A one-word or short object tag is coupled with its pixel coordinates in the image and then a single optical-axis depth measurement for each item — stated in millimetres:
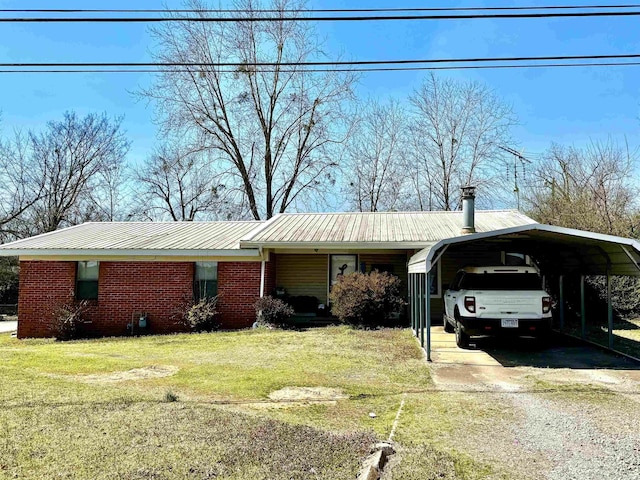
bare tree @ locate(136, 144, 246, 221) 33062
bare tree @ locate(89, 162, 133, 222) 35156
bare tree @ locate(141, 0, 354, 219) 28531
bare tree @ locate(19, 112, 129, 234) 32812
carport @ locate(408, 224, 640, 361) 9258
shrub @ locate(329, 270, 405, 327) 13844
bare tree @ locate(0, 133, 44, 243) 31688
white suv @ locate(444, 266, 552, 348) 9805
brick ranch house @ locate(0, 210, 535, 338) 15336
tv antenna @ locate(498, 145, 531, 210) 26641
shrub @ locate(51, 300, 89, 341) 14868
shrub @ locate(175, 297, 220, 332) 14945
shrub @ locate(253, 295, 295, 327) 14484
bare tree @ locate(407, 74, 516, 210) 29828
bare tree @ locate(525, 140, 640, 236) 19266
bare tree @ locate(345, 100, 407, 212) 31188
